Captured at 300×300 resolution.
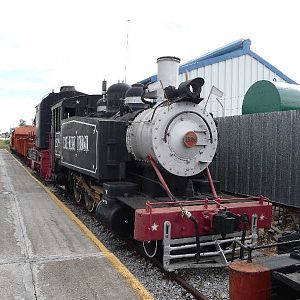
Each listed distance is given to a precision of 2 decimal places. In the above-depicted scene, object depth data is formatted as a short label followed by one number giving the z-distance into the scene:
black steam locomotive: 4.94
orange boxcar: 22.16
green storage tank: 8.45
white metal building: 15.12
